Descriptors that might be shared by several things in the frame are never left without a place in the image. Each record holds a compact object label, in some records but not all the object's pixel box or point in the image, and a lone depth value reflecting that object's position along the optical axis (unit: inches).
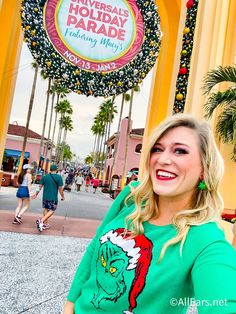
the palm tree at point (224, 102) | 229.1
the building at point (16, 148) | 1382.3
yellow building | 259.8
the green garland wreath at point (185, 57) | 272.4
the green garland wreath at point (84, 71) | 210.8
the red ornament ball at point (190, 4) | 281.6
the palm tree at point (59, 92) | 1489.4
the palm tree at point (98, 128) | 2427.9
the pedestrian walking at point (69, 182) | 752.2
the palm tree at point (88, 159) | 4690.0
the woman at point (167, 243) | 38.9
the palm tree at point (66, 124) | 2534.4
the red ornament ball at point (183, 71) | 275.7
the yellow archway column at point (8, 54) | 276.1
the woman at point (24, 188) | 279.3
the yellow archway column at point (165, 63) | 303.8
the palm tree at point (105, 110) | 2015.3
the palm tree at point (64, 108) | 2233.0
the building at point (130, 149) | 1148.7
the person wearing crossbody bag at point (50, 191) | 272.8
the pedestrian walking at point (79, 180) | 782.2
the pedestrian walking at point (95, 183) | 879.4
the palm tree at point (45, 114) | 1116.0
